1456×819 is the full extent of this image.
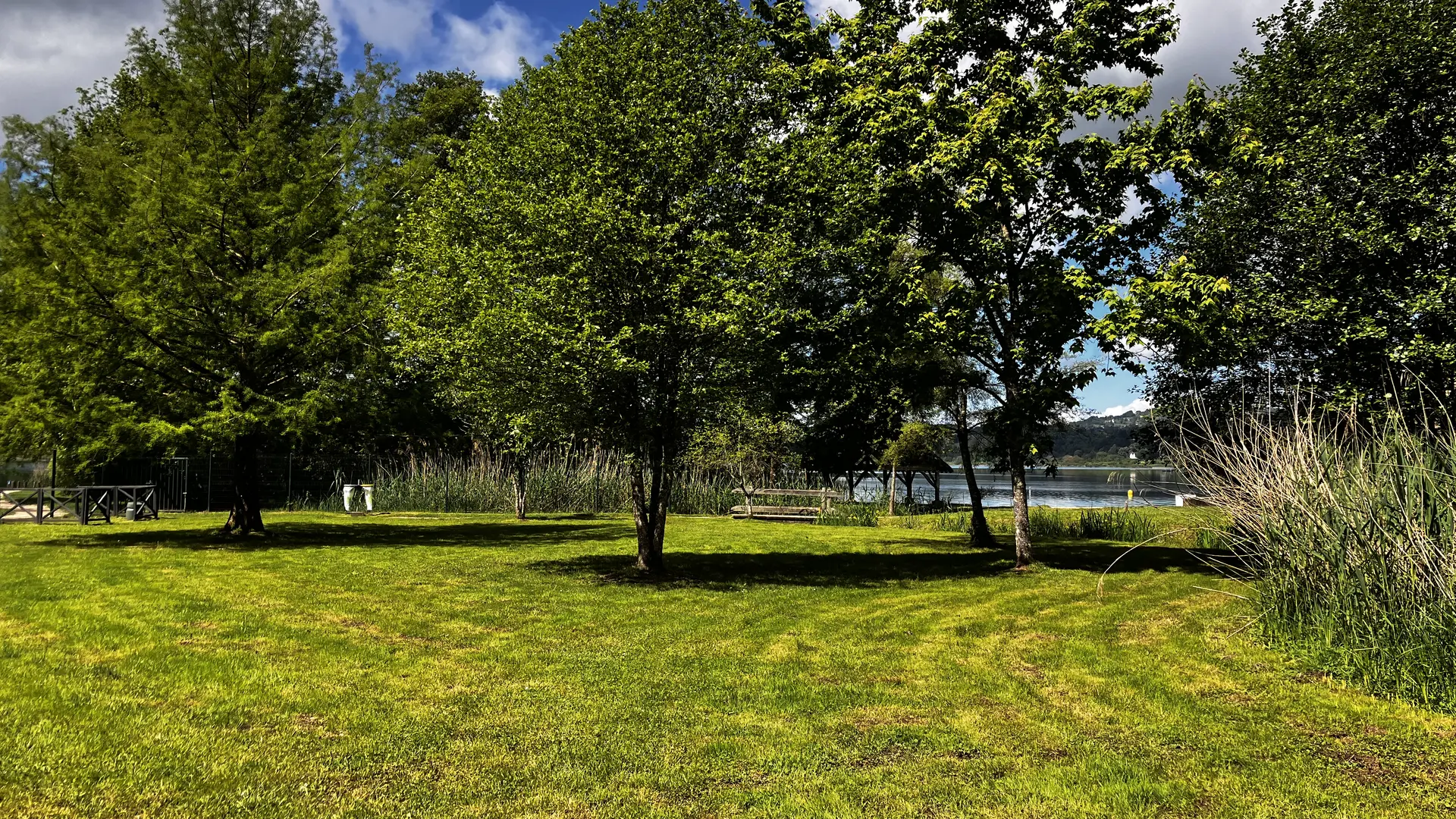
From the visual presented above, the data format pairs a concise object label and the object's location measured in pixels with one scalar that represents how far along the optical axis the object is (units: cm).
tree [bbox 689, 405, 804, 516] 2883
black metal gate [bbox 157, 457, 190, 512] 2661
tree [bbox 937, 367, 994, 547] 1752
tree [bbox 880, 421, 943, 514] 3144
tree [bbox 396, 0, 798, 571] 1084
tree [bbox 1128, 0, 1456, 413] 1415
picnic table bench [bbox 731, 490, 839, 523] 2475
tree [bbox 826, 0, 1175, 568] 1296
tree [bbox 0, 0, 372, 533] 1475
